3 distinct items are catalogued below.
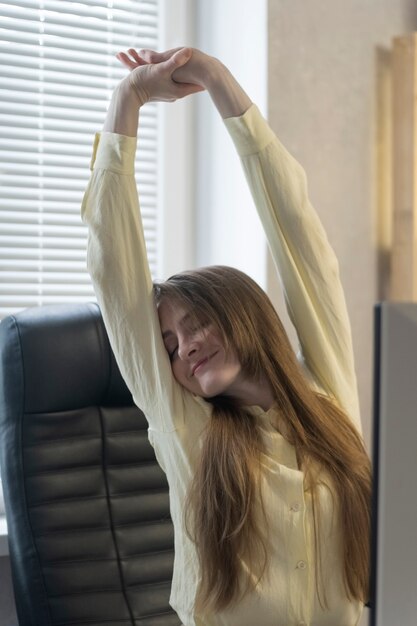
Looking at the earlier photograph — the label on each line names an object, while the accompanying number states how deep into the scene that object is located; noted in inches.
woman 51.7
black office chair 63.7
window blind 85.0
